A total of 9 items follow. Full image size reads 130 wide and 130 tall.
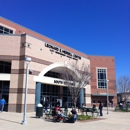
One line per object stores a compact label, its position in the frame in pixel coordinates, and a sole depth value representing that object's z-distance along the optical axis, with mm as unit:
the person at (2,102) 22172
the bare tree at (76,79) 19078
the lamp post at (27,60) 13961
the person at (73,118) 14025
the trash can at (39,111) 16605
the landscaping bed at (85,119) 16038
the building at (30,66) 23250
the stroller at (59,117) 14395
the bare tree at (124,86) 39906
